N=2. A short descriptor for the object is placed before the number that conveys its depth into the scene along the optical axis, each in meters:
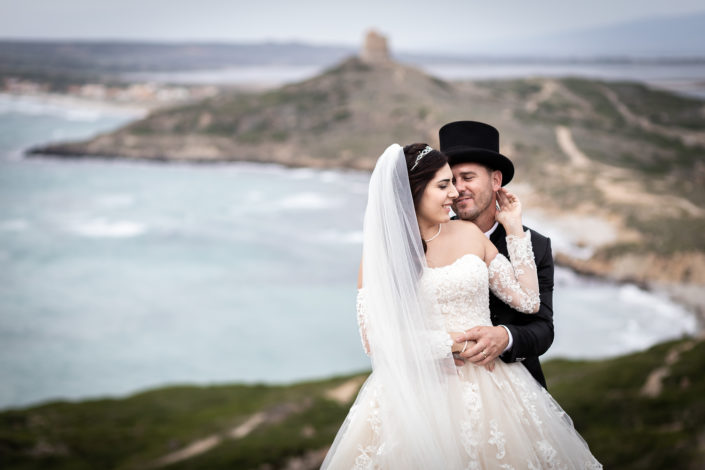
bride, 4.59
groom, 4.80
